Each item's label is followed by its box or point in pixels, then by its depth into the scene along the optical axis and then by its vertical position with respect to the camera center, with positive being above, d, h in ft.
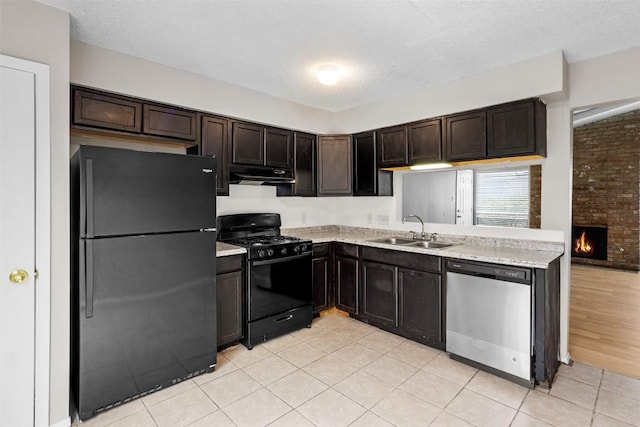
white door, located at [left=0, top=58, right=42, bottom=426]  6.20 -0.66
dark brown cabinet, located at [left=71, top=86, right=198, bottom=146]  8.40 +2.68
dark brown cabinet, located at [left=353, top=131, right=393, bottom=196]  13.19 +1.66
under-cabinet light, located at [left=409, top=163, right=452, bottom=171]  11.52 +1.70
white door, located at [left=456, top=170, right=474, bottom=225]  13.65 +0.64
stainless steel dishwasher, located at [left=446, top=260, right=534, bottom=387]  8.20 -2.86
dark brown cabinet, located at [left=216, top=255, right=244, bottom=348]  9.81 -2.65
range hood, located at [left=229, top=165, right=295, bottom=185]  11.34 +1.35
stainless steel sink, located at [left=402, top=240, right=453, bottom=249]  11.66 -1.19
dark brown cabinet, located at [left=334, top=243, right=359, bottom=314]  12.52 -2.55
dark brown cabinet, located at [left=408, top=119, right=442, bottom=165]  11.21 +2.49
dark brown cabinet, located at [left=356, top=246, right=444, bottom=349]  10.15 -2.76
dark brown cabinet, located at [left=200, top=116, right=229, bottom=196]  10.64 +2.27
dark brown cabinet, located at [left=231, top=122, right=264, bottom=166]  11.35 +2.44
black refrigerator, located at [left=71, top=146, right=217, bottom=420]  7.04 -1.44
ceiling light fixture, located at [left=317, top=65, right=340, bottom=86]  9.80 +4.20
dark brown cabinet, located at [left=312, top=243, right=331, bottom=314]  12.67 -2.63
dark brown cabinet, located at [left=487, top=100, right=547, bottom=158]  9.13 +2.41
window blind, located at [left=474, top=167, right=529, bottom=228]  13.35 +0.57
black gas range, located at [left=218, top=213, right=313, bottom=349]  10.36 -2.25
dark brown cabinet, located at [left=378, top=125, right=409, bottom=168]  12.19 +2.53
